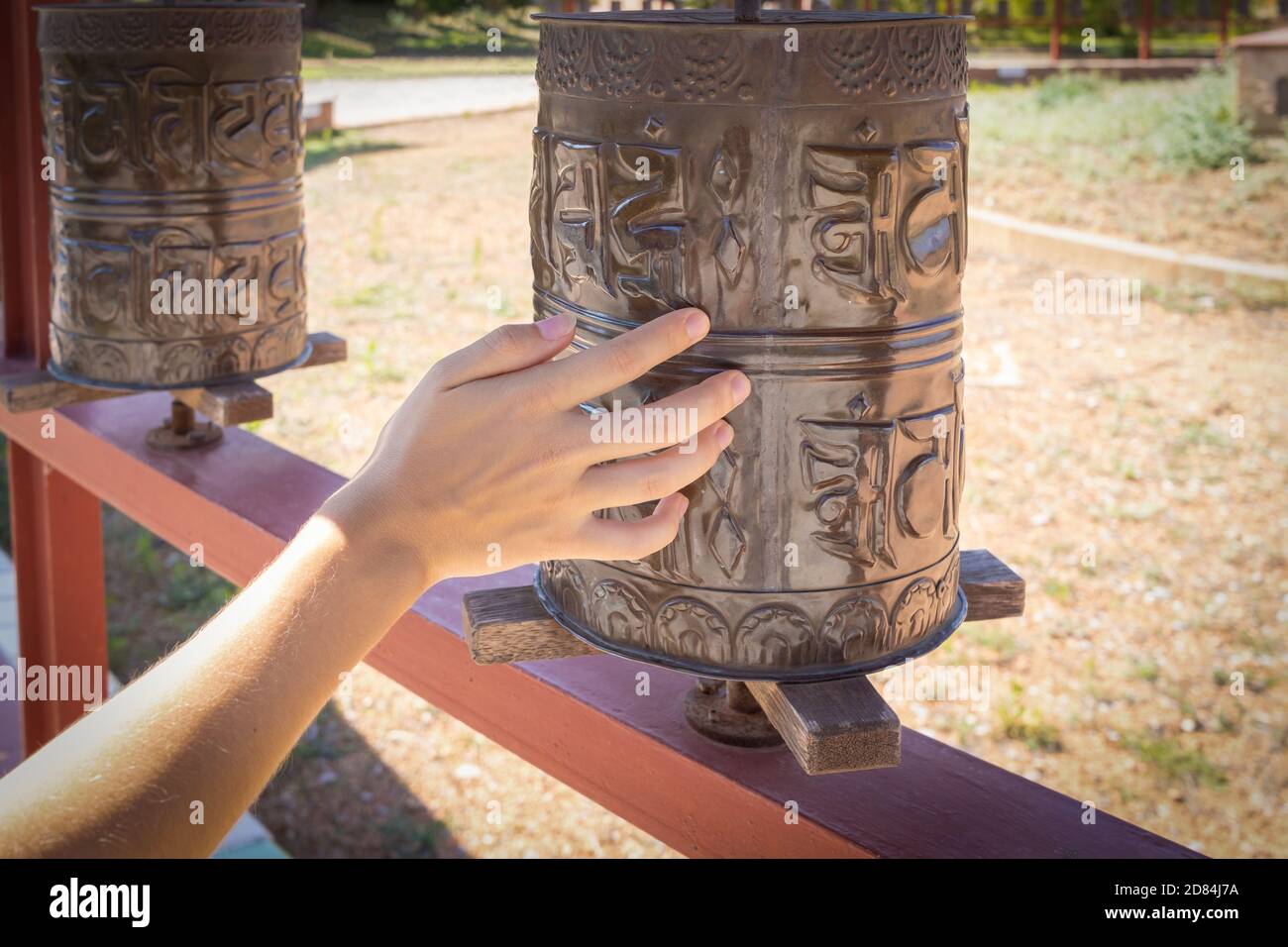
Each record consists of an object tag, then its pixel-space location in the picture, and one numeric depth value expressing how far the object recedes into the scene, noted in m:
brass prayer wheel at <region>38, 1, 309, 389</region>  2.09
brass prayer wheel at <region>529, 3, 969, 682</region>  1.17
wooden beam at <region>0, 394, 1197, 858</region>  1.37
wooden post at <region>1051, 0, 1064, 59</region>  14.23
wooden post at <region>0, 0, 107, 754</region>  2.99
